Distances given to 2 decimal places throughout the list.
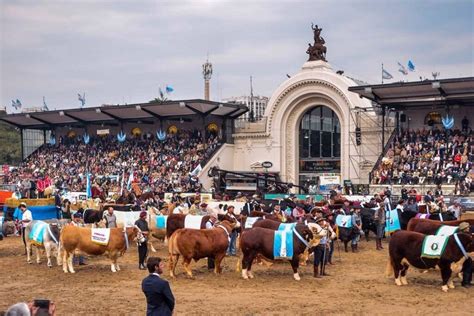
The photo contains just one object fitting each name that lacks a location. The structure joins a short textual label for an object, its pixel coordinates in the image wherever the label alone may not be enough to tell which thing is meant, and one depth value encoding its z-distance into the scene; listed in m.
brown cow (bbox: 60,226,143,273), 15.94
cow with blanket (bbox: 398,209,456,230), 19.75
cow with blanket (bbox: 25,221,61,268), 17.16
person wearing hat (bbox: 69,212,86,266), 17.43
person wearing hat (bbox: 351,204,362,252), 19.58
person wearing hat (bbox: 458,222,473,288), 13.77
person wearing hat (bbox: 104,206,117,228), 18.48
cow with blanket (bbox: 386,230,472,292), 13.52
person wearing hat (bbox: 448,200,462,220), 20.98
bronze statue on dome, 43.34
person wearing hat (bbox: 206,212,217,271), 16.45
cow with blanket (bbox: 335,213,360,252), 19.59
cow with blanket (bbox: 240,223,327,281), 14.84
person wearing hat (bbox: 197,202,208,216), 20.38
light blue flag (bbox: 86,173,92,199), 31.88
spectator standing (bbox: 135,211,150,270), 16.38
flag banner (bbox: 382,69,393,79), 41.16
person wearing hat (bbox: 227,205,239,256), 18.42
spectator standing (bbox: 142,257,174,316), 7.94
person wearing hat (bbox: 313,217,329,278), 15.04
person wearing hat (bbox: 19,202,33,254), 19.71
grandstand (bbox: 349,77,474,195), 34.59
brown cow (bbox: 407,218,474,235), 16.92
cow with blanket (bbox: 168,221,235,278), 15.16
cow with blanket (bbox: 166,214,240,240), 18.25
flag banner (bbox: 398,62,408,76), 41.31
